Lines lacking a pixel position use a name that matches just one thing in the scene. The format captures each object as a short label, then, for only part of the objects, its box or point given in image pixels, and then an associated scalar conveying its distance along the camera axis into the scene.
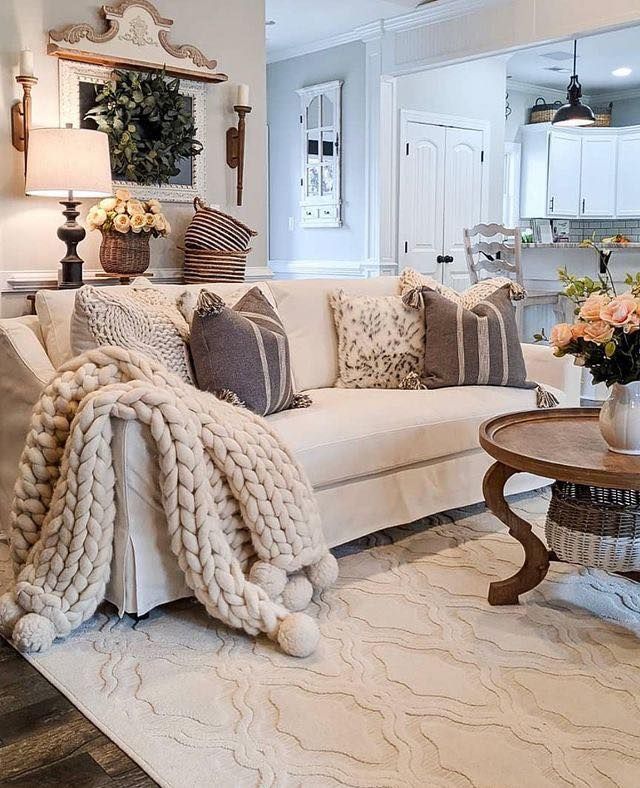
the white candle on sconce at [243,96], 4.77
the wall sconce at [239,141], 4.80
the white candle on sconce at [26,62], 3.93
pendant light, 7.50
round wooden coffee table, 2.29
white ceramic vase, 2.45
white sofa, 2.37
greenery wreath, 4.28
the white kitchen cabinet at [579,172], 9.48
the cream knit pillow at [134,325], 2.62
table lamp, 3.75
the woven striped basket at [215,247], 4.48
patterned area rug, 1.78
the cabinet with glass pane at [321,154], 7.08
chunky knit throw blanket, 2.28
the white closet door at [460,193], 7.36
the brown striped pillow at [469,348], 3.50
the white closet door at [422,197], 7.01
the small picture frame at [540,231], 9.94
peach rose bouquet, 2.32
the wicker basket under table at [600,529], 2.41
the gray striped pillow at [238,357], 2.79
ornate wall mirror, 4.19
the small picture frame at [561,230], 10.03
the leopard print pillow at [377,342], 3.55
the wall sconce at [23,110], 3.94
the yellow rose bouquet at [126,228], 4.11
